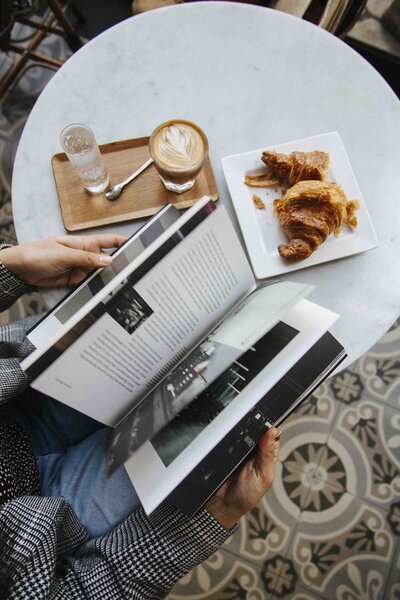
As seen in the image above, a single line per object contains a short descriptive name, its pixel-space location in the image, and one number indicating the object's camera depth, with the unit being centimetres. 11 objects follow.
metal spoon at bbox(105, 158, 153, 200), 97
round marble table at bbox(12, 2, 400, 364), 99
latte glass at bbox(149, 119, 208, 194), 90
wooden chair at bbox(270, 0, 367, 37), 119
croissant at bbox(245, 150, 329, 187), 94
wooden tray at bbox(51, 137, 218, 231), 97
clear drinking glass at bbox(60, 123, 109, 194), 91
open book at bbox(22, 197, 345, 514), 62
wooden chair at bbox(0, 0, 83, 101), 142
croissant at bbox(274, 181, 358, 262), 89
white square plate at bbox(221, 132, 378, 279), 93
